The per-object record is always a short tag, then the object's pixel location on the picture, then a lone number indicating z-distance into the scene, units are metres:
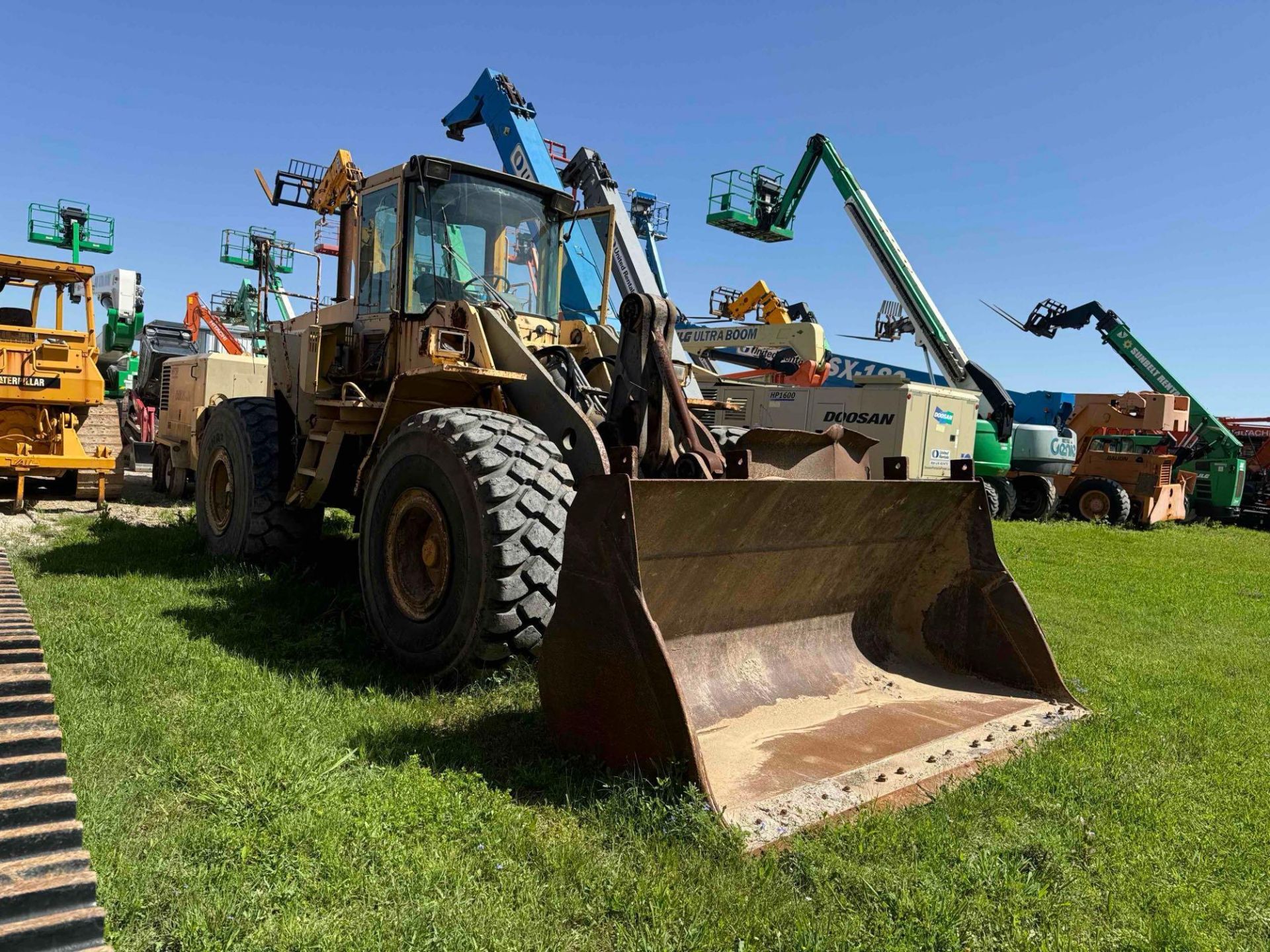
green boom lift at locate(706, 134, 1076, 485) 16.73
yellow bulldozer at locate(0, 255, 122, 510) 9.98
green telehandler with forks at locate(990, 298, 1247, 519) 20.61
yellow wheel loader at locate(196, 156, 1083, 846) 3.30
